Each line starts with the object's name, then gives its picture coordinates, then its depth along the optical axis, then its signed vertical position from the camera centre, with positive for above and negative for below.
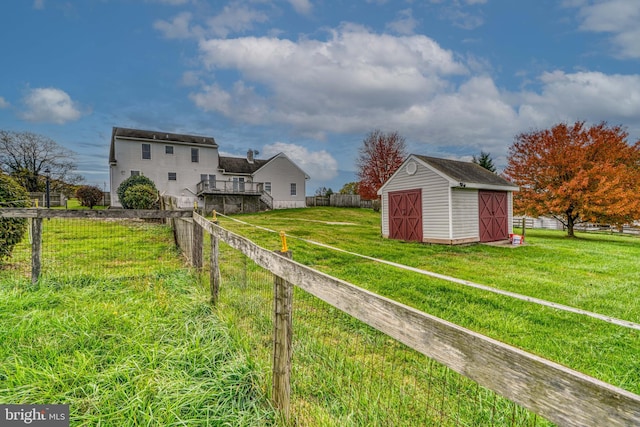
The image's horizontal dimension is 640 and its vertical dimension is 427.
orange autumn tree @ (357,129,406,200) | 33.34 +5.02
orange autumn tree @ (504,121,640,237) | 15.26 +1.46
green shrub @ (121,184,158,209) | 16.95 +0.55
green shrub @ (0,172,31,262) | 5.69 -0.20
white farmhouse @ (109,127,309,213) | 25.72 +3.20
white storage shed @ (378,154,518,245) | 12.26 +0.01
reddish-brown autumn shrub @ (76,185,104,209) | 27.50 +1.21
